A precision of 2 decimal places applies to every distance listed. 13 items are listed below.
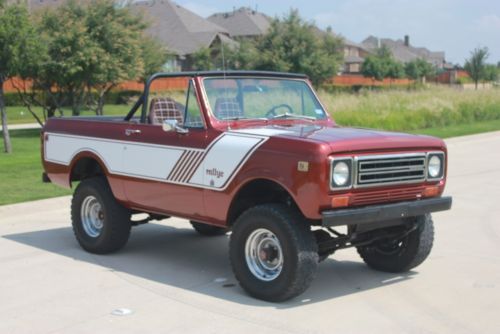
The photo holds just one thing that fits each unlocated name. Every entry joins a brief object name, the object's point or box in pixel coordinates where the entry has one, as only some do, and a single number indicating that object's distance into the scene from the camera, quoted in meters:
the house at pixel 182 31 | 62.38
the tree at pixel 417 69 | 78.38
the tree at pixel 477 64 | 74.94
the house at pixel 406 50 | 118.12
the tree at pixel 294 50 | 41.16
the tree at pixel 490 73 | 76.31
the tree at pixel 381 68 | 70.44
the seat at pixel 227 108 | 6.98
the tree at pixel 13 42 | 17.59
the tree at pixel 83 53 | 22.22
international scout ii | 5.95
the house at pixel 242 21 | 75.69
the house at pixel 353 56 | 97.88
